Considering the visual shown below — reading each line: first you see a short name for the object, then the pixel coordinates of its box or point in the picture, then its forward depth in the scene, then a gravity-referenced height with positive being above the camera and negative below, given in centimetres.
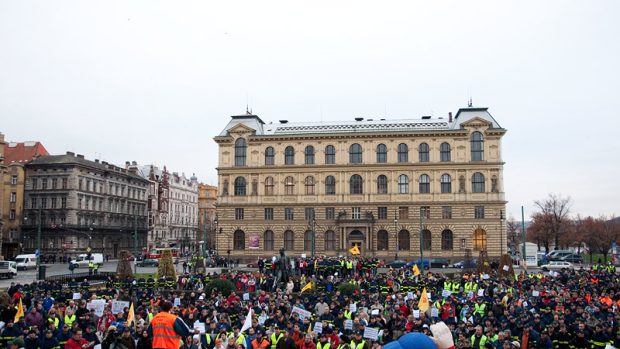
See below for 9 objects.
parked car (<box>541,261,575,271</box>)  5533 -295
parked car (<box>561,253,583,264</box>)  6962 -264
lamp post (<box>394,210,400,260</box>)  6819 +130
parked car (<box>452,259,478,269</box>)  5471 -280
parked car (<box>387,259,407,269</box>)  5838 -284
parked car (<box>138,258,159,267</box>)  6838 -327
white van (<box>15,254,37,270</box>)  6203 -289
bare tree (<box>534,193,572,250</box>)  9350 +324
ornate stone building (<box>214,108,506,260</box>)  6762 +594
